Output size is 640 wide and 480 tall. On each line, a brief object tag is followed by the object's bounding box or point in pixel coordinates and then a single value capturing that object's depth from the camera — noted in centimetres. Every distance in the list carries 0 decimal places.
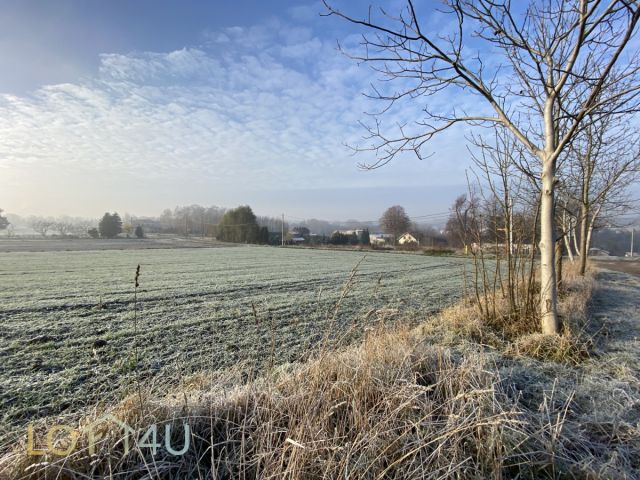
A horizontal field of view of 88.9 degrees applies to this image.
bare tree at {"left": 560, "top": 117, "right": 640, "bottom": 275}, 859
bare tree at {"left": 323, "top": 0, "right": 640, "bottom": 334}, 355
